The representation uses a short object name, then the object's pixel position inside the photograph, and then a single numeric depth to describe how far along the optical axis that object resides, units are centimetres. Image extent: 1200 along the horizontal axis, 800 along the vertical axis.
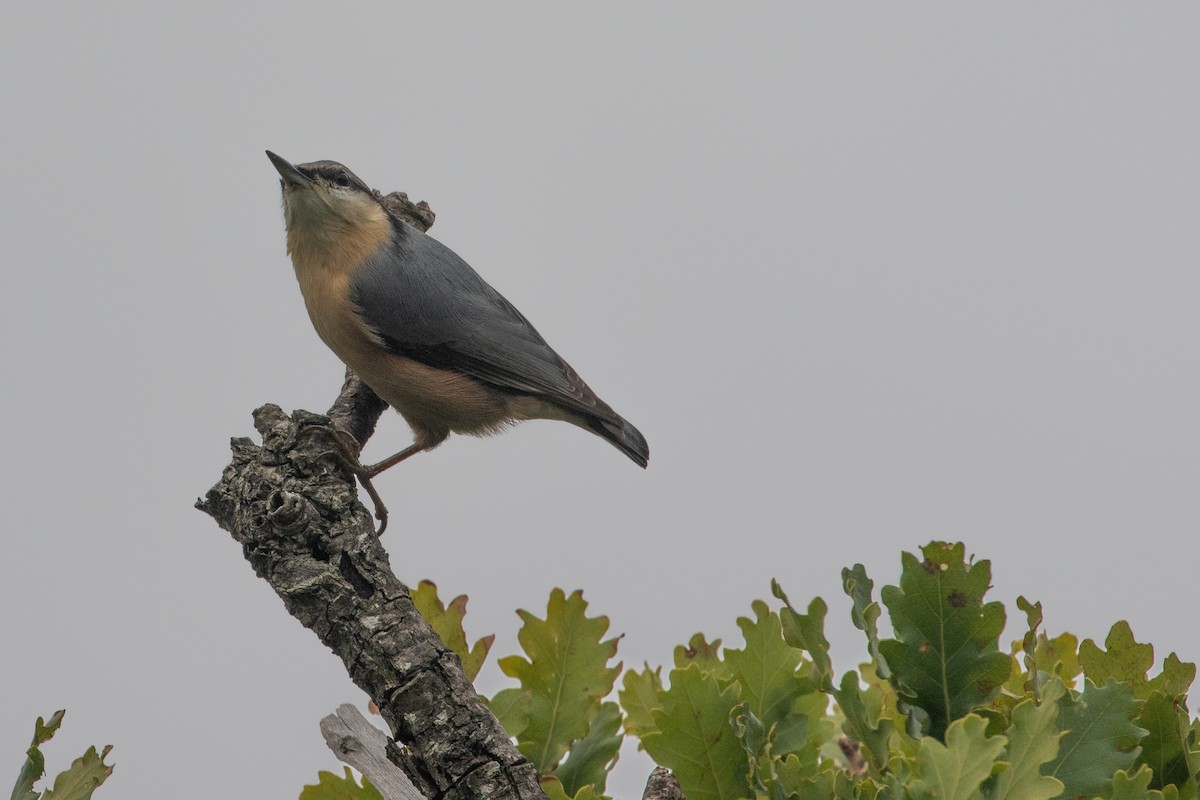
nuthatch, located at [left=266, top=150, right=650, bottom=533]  613
